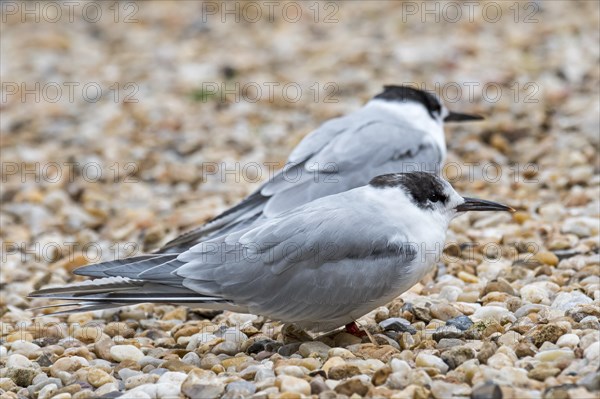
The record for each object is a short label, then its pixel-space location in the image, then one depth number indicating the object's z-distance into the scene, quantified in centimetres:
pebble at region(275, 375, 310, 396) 602
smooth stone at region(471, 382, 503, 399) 566
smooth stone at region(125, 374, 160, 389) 670
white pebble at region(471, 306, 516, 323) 745
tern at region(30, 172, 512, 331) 713
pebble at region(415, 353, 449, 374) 634
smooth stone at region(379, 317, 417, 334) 742
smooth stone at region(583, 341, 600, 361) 609
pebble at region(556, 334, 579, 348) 648
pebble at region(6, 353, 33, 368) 730
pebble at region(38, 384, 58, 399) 662
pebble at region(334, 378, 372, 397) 598
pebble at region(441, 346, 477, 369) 639
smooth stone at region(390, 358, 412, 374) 621
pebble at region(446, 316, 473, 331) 728
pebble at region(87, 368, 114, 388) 677
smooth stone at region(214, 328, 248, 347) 764
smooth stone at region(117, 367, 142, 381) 698
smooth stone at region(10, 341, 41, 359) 766
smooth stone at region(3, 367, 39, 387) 703
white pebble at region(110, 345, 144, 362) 741
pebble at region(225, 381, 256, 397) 615
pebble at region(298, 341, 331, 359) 695
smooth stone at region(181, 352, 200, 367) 713
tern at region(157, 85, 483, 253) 922
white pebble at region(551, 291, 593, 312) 745
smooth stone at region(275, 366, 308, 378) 637
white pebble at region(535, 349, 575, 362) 625
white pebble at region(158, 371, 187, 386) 655
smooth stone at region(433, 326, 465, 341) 706
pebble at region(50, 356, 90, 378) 713
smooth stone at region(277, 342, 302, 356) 718
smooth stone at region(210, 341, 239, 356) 737
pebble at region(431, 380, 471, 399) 584
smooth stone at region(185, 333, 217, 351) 764
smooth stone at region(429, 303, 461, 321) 761
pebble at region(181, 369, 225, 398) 620
